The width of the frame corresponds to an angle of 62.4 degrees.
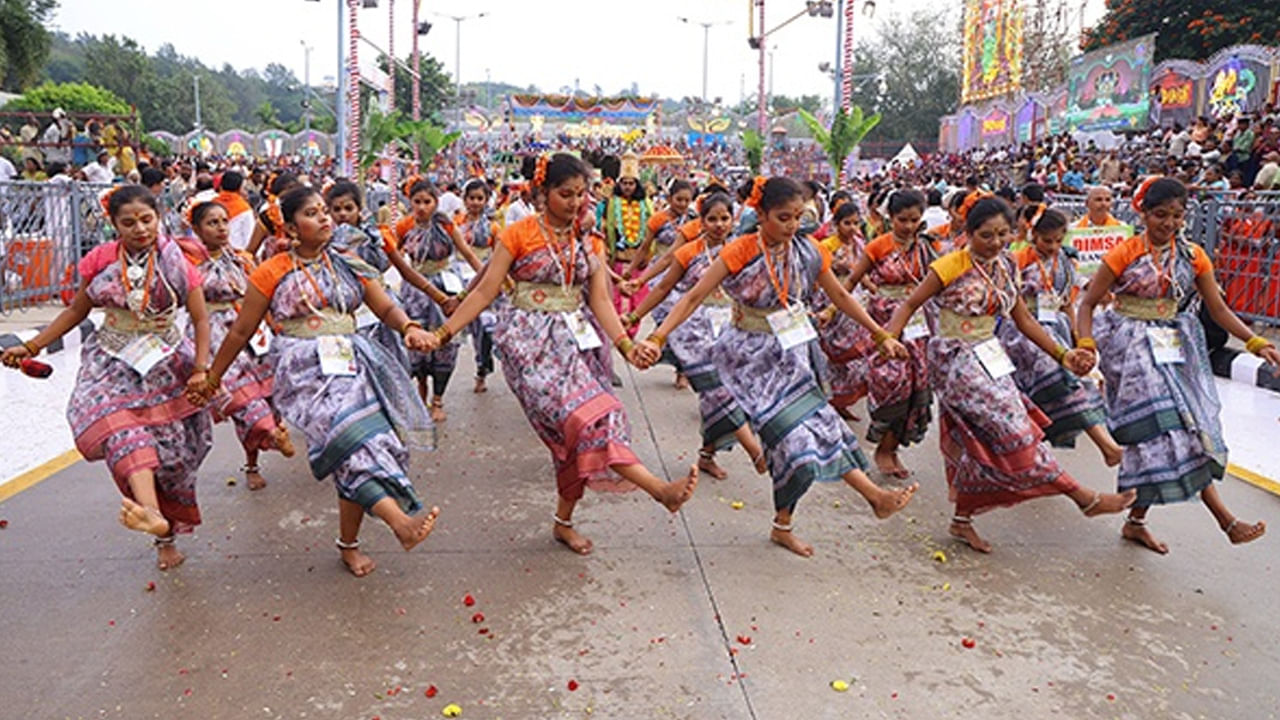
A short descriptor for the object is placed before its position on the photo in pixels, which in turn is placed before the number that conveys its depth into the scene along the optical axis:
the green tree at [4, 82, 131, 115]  34.56
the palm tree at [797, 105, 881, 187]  17.09
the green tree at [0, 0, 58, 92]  35.34
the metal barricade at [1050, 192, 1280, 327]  9.66
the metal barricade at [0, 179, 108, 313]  11.06
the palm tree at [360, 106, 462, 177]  18.25
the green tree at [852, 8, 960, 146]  60.19
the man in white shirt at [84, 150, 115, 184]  14.37
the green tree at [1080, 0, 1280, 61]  25.41
